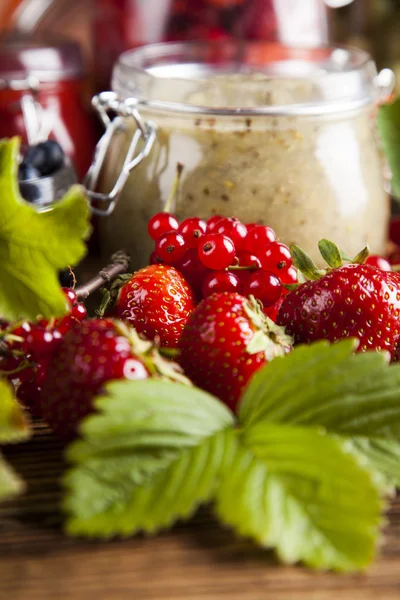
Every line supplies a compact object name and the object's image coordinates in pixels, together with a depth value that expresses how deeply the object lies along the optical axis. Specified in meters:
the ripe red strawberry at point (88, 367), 0.28
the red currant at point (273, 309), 0.34
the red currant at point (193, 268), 0.34
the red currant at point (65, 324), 0.30
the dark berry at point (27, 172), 0.37
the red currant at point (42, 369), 0.29
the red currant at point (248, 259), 0.33
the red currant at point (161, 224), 0.35
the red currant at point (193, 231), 0.34
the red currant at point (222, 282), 0.33
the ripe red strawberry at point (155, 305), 0.32
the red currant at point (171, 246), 0.33
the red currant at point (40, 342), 0.29
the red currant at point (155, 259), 0.34
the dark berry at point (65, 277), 0.35
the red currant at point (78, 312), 0.31
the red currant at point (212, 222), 0.34
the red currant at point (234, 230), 0.33
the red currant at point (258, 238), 0.33
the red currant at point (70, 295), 0.31
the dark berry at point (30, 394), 0.30
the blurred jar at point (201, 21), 0.46
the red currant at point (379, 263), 0.35
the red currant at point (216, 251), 0.32
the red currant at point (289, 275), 0.33
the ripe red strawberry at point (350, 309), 0.31
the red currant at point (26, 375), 0.30
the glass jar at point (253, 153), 0.37
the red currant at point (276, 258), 0.33
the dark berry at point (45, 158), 0.38
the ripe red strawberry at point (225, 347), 0.29
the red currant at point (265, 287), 0.32
